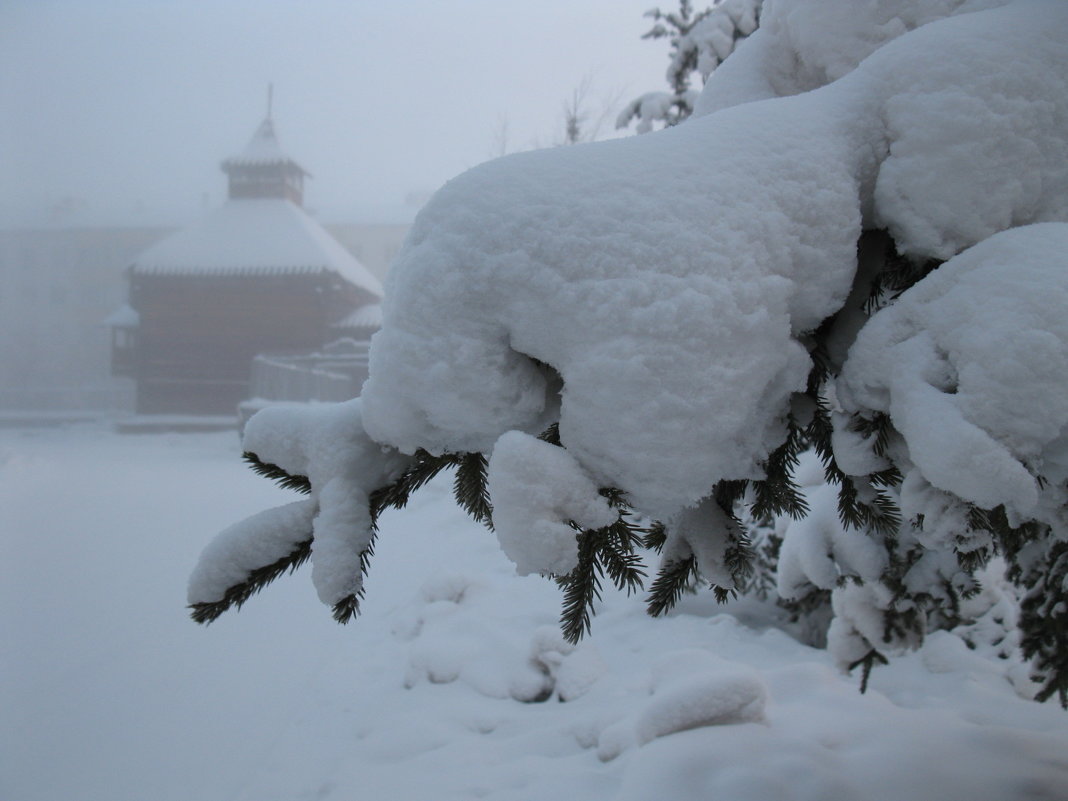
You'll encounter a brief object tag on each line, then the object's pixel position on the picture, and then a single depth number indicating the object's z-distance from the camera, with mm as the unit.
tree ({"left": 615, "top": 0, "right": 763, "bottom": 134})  4352
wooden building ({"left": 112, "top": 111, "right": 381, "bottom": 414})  19750
